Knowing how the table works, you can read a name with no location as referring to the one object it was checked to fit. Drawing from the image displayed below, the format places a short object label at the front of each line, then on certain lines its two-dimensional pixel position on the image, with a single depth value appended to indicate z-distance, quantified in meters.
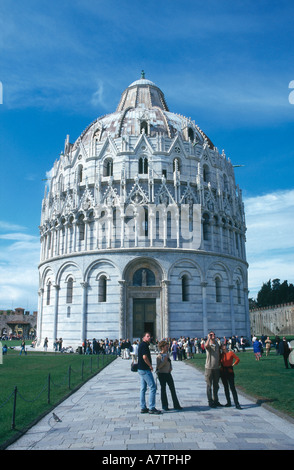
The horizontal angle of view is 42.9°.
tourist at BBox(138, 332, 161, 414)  9.54
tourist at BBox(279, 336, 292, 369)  19.82
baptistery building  34.69
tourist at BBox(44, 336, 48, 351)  35.36
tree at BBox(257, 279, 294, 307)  91.19
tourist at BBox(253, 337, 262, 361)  23.16
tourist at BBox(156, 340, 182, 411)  9.98
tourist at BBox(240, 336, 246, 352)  33.62
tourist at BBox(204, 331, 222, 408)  10.50
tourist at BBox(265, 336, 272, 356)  27.48
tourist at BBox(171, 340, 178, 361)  25.61
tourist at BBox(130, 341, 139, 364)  20.43
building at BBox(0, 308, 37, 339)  86.50
